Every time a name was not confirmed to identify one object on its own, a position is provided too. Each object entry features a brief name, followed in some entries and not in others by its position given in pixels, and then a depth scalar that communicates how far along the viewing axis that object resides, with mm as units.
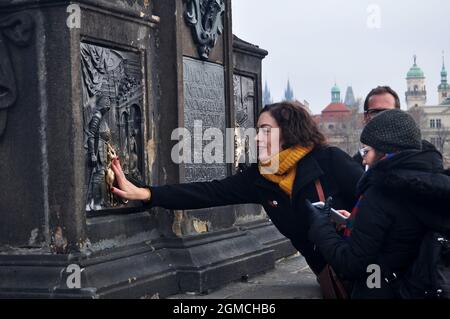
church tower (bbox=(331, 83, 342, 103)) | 164862
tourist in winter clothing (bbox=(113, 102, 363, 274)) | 5289
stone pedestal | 5586
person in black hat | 3914
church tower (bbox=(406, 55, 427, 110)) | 153125
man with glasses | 6410
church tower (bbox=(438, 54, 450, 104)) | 156062
